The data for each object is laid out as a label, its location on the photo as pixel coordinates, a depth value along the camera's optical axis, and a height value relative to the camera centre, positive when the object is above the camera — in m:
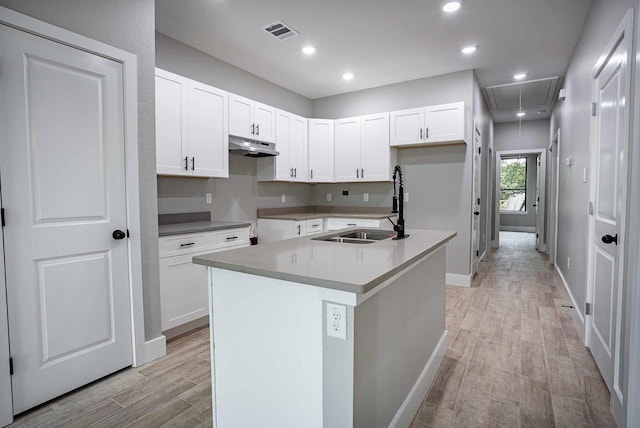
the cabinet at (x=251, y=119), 3.62 +0.87
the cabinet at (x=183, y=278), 2.70 -0.68
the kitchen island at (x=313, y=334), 1.21 -0.58
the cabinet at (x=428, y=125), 4.12 +0.89
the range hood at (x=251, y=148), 3.62 +0.53
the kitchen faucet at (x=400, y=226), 2.15 -0.20
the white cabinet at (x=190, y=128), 2.93 +0.64
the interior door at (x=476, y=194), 4.65 +0.01
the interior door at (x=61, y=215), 1.81 -0.11
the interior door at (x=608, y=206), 1.85 -0.08
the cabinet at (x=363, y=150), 4.62 +0.64
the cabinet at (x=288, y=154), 4.34 +0.56
